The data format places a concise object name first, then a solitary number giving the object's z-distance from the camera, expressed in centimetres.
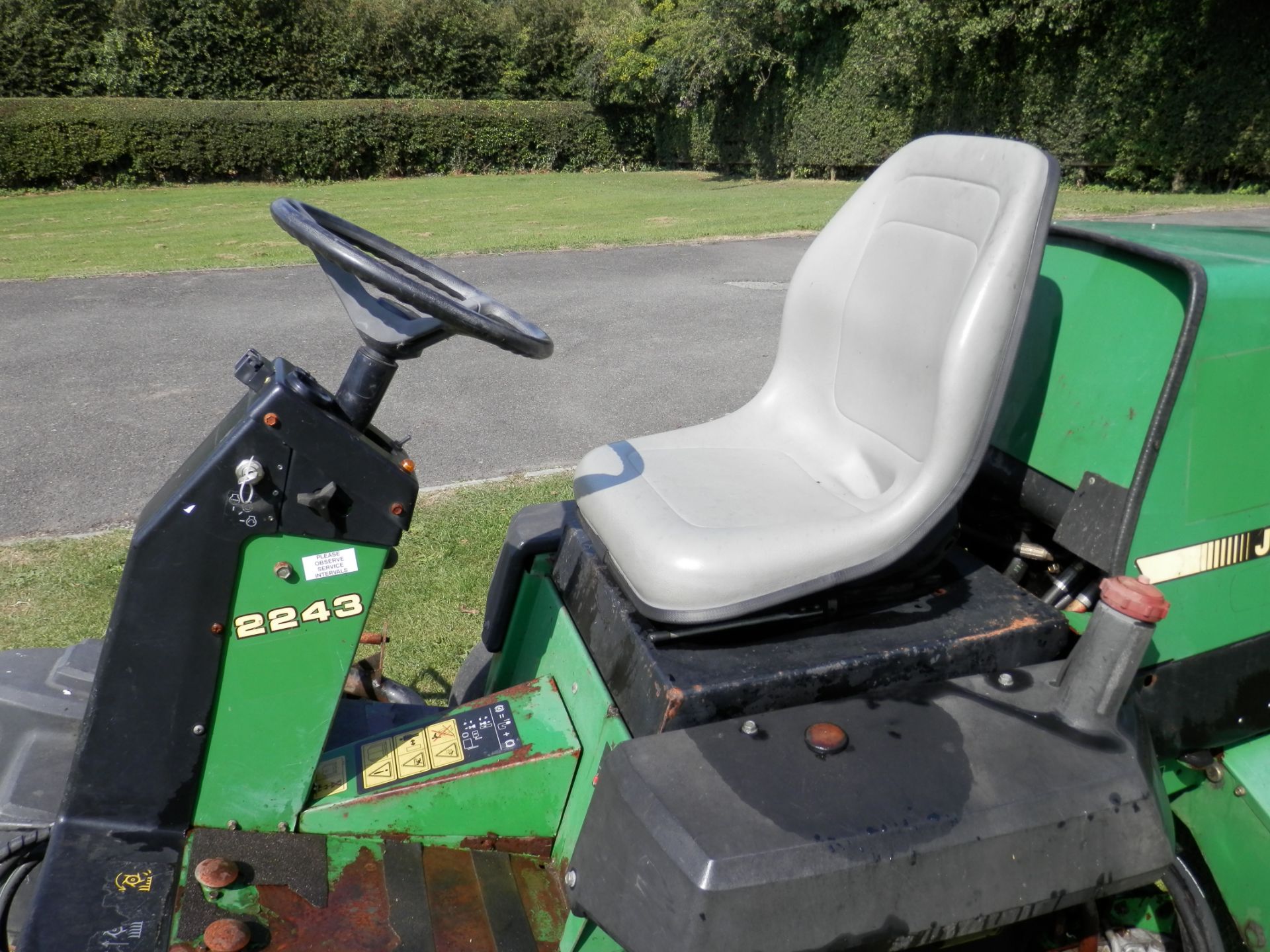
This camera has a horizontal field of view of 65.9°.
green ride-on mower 134
